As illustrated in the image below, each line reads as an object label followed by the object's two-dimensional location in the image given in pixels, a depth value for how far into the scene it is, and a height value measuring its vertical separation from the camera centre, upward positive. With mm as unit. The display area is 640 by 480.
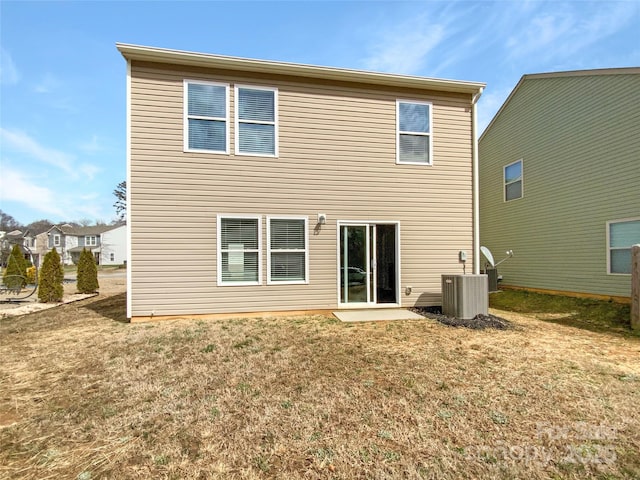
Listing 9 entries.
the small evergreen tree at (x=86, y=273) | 12477 -1078
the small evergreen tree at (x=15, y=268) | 11117 -927
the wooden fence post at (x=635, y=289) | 6422 -938
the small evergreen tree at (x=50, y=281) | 10227 -1127
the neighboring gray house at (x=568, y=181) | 8617 +1982
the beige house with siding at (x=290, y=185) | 6918 +1392
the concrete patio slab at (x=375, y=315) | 6974 -1608
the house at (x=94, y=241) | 46500 +744
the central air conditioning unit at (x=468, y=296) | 7094 -1172
